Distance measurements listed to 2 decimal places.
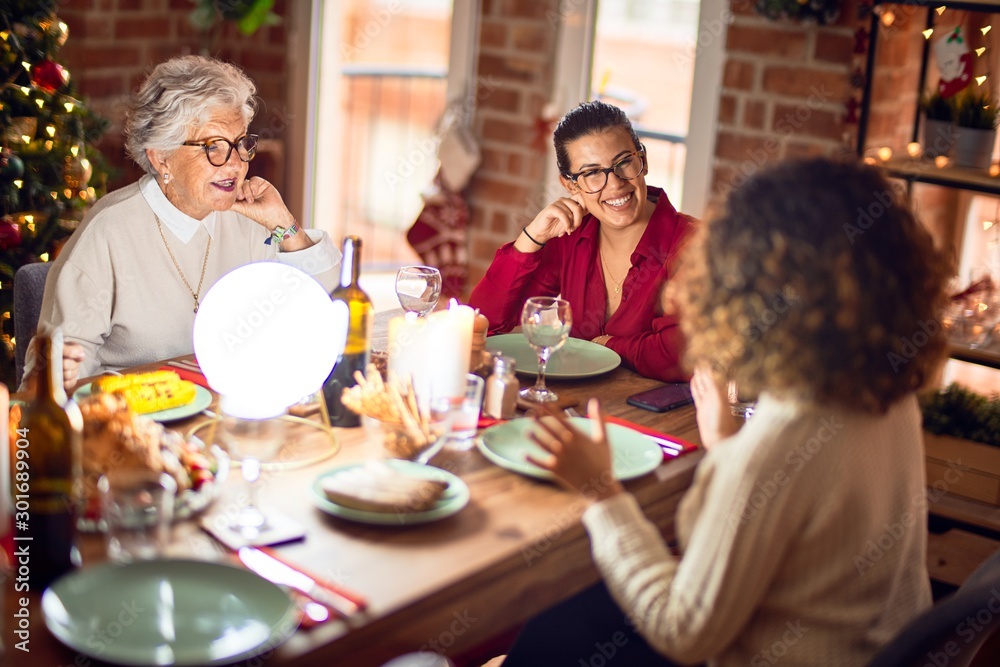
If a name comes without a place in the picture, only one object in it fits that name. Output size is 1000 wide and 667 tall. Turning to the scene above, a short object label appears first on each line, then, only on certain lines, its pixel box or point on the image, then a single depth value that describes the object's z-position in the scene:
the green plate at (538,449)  1.65
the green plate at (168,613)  1.14
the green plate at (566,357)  2.10
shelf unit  2.71
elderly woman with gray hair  2.20
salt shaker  1.86
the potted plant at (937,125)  2.87
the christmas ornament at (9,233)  2.91
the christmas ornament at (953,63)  2.85
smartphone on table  1.99
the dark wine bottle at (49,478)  1.28
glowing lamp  1.80
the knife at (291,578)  1.24
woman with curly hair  1.28
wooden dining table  1.23
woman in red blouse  2.45
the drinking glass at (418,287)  2.08
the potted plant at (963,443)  2.79
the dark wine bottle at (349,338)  1.78
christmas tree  2.97
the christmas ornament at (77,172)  3.15
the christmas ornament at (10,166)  2.93
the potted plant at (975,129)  2.80
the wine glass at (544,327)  1.96
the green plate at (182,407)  1.70
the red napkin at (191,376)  1.91
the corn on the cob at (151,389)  1.73
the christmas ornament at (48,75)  3.03
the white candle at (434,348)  1.72
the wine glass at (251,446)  1.39
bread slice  1.44
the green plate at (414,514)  1.43
